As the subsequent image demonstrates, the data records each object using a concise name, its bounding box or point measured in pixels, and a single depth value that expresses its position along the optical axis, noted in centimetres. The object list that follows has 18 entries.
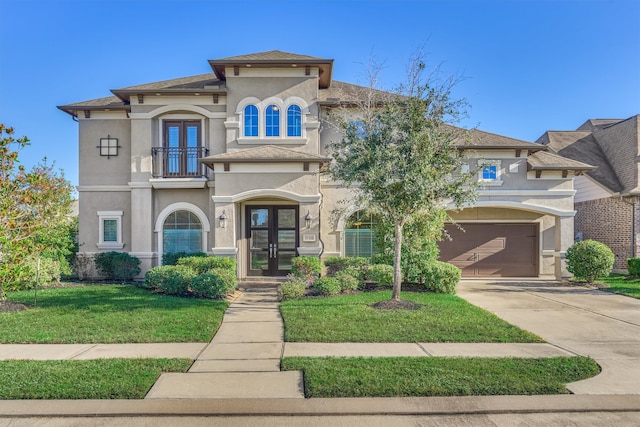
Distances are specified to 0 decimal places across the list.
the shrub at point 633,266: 1486
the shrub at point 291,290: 1041
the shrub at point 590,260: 1329
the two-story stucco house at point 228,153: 1419
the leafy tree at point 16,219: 890
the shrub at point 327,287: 1052
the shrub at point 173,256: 1383
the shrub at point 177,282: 1075
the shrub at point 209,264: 1174
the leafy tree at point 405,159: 859
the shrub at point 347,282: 1100
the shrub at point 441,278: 1115
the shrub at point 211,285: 1031
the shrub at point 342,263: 1239
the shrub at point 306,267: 1178
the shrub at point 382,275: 1142
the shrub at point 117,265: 1394
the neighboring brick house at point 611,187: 1614
